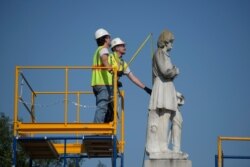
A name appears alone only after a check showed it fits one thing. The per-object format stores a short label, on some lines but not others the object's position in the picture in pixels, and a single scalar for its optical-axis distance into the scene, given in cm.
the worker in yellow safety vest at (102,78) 2623
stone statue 2577
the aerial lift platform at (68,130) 2580
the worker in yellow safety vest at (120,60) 2719
